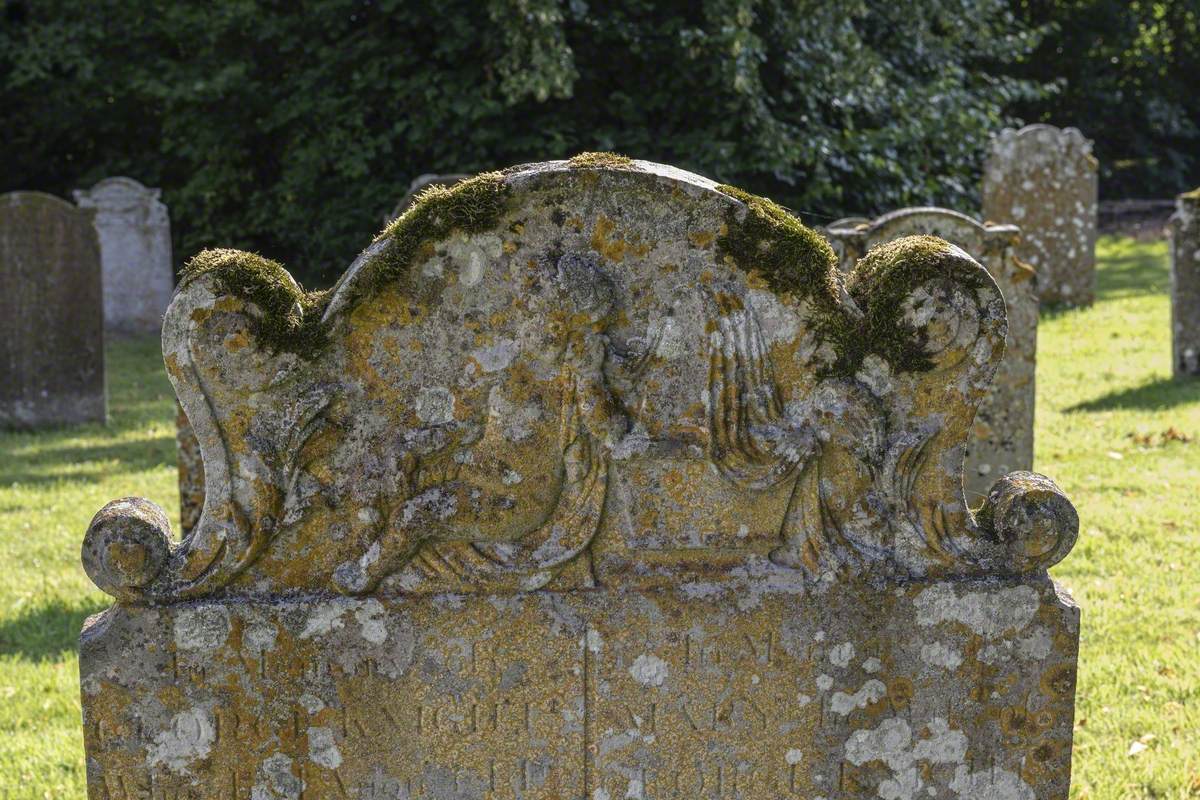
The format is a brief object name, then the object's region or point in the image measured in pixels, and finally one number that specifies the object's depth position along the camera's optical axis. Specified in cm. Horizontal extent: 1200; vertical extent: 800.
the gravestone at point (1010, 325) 775
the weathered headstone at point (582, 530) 344
